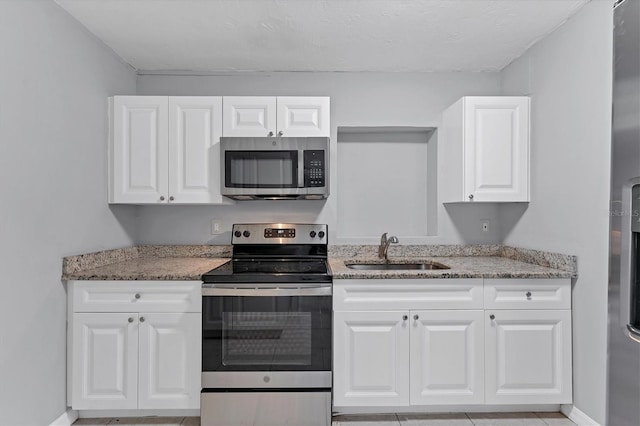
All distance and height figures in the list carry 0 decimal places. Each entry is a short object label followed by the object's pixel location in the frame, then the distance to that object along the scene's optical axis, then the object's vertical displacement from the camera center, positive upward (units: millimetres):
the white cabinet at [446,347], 2186 -761
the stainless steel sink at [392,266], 2785 -396
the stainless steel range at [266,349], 2117 -760
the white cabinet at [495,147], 2559 +423
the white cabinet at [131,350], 2158 -785
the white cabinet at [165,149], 2566 +394
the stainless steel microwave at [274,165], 2512 +288
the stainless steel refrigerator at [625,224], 870 -28
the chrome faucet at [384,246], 2770 -254
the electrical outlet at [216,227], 2949 -133
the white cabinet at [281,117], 2592 +620
